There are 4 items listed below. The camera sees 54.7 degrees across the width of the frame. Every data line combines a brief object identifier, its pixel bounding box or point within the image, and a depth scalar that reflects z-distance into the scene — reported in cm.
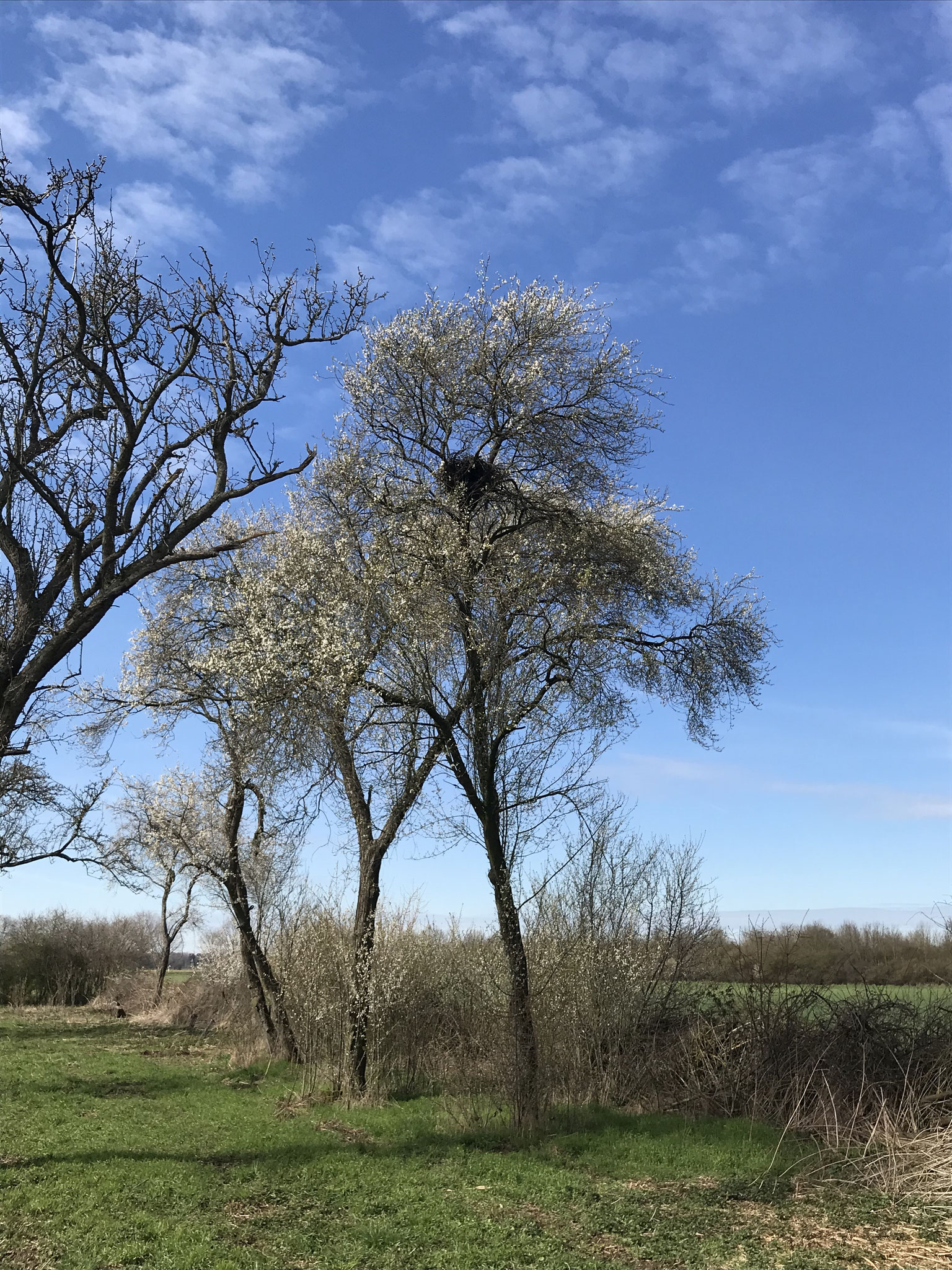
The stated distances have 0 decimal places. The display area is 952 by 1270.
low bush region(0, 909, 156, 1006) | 3180
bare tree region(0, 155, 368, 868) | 925
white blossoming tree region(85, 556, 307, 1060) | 1387
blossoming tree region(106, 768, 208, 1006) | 2044
